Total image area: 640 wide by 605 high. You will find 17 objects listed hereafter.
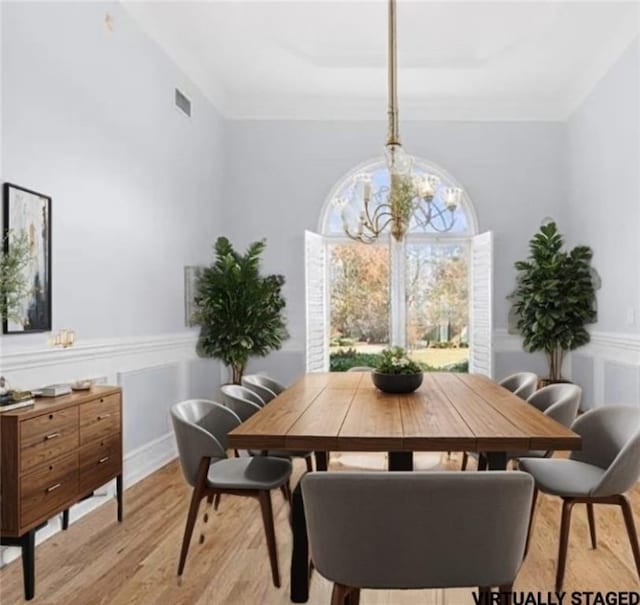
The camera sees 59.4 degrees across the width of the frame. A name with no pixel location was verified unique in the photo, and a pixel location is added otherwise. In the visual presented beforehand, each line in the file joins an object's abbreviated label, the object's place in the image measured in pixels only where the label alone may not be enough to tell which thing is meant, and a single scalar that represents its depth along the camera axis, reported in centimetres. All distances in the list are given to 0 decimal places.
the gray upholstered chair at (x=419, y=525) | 155
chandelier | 344
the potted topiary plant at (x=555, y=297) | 560
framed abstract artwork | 286
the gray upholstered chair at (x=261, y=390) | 385
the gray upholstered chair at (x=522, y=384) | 372
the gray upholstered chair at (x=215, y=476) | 255
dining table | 206
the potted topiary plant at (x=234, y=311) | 559
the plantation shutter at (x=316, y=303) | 599
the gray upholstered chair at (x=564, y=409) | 304
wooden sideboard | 243
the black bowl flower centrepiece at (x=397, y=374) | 314
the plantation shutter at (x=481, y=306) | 590
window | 642
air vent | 510
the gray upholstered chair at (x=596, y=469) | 231
